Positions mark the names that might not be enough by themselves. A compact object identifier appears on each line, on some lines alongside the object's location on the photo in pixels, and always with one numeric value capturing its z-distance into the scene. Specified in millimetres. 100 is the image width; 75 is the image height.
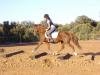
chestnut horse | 21938
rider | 21103
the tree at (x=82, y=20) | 81019
